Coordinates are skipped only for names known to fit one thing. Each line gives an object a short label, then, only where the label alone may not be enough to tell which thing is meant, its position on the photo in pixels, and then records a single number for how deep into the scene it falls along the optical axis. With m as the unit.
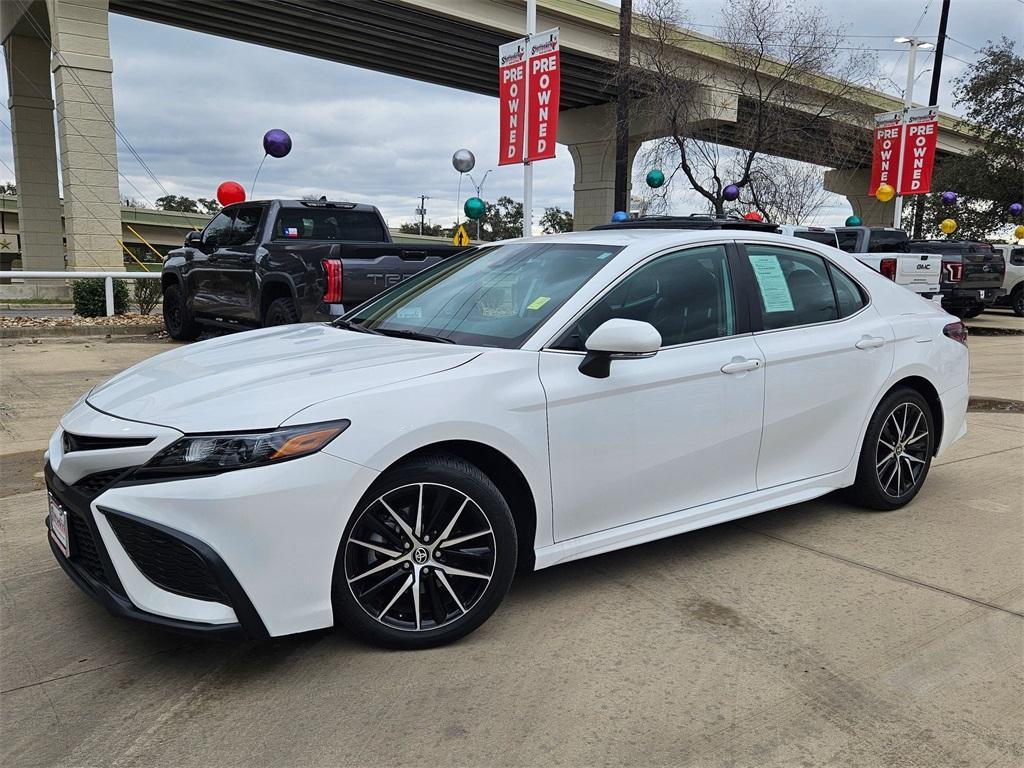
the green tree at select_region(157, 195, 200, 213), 91.64
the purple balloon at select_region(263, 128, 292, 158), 18.41
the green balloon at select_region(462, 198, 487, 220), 20.44
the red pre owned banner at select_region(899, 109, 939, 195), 25.52
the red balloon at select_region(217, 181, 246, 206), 16.88
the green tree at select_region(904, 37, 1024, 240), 35.06
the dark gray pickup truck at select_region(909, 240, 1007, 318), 17.77
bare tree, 25.19
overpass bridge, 19.31
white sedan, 2.73
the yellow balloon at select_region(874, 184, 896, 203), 25.29
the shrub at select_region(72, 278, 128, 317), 13.87
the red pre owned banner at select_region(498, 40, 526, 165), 15.76
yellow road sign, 17.39
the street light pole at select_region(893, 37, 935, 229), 27.70
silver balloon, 22.59
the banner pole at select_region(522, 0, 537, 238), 16.25
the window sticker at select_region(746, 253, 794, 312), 4.21
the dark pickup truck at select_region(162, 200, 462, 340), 8.40
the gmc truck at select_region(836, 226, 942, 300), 13.69
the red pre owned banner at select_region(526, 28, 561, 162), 15.12
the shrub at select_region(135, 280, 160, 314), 14.73
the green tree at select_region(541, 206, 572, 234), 85.61
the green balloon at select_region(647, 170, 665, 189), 24.17
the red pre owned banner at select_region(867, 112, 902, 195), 26.06
